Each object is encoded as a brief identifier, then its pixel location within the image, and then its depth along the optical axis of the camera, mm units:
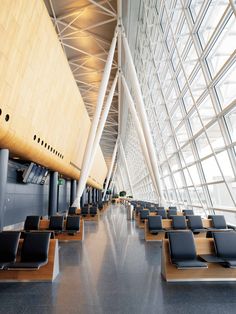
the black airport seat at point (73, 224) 8930
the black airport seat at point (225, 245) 4645
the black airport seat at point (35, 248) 4621
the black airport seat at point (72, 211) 15225
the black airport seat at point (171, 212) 11699
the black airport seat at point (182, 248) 4543
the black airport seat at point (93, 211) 16591
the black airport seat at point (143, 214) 11609
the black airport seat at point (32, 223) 9145
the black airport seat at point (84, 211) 16062
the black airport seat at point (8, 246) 4664
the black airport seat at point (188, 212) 12026
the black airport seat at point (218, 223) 8875
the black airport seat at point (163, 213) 11340
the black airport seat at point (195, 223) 8695
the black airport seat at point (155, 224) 8623
